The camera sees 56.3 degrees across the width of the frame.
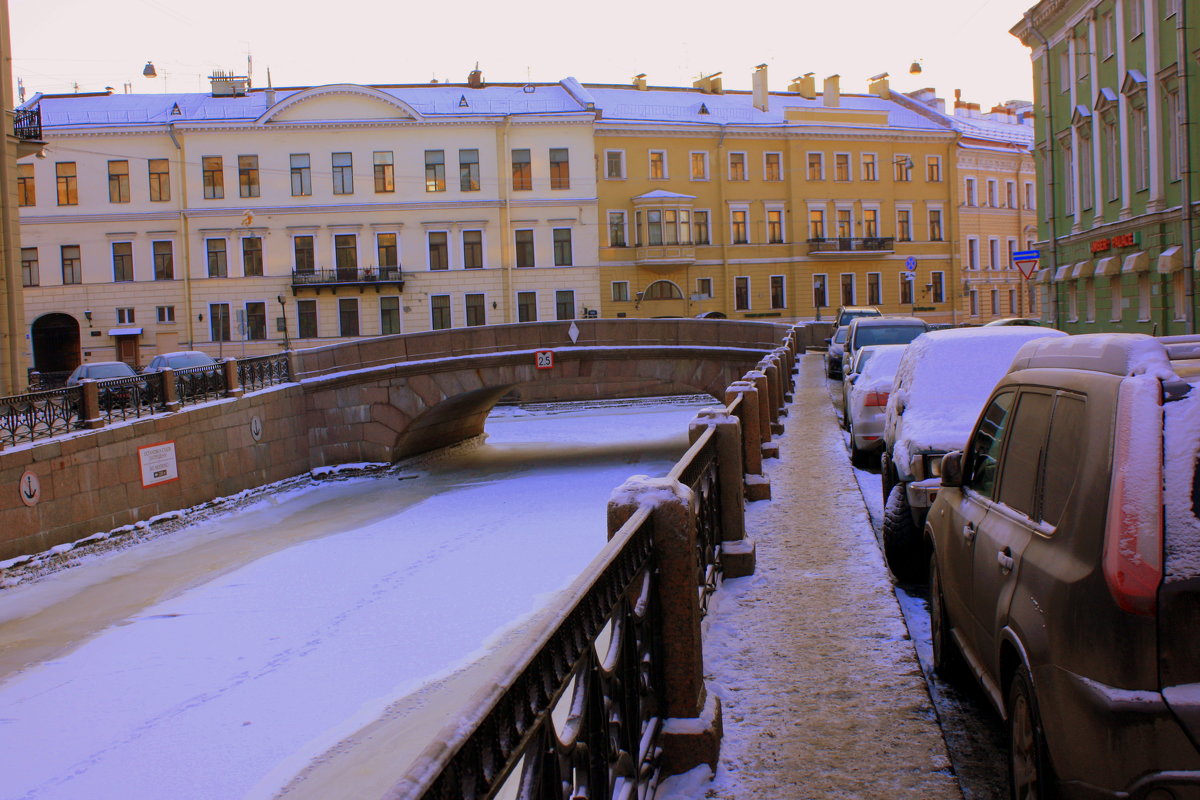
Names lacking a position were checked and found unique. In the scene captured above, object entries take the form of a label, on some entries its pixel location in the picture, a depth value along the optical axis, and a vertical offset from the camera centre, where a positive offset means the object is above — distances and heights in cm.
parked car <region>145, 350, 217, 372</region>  3319 +14
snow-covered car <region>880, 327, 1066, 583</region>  764 -64
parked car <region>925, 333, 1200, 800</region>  294 -74
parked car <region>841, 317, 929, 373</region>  2153 +1
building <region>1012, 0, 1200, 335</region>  2677 +441
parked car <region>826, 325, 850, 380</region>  2902 -61
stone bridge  3306 -51
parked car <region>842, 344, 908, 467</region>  1358 -90
